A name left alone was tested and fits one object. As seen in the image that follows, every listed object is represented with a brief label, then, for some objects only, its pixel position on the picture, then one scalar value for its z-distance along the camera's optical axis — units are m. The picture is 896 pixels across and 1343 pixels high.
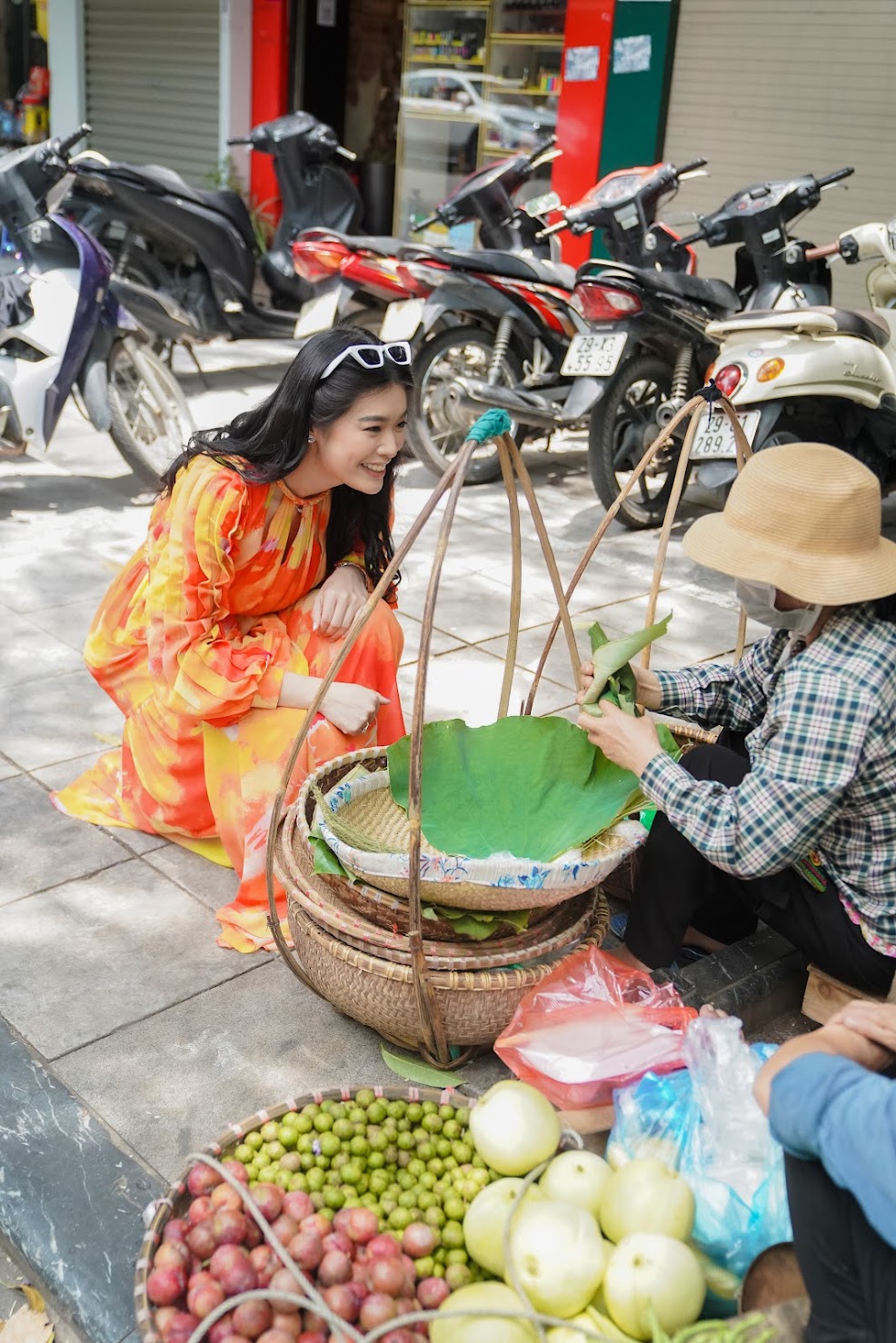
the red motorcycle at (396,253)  5.36
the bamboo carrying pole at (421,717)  1.87
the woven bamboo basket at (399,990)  2.03
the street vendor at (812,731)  1.87
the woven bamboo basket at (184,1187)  1.53
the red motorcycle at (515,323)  5.24
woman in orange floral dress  2.47
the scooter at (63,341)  4.74
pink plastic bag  1.95
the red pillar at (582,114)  7.38
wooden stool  2.23
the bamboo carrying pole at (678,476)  2.46
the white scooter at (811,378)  4.32
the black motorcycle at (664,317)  4.87
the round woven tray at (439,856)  2.04
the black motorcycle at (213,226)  6.24
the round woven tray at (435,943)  2.04
